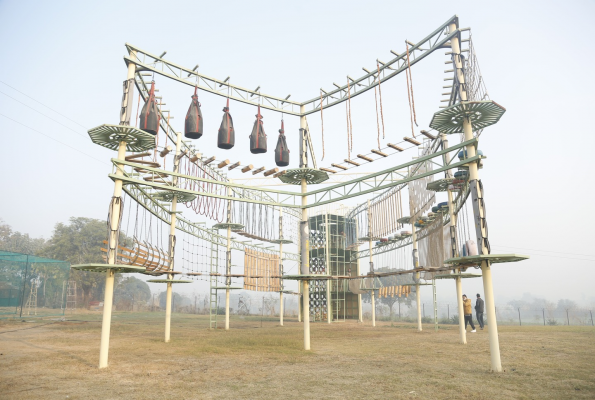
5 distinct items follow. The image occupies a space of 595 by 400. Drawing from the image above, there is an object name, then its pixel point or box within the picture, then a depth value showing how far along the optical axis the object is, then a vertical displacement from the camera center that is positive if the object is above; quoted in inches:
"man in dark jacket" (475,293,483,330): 775.7 -54.8
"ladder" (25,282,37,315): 1416.7 -64.6
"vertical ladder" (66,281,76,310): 1948.6 -80.3
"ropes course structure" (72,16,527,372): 377.4 +144.5
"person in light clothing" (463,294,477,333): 727.1 -52.9
